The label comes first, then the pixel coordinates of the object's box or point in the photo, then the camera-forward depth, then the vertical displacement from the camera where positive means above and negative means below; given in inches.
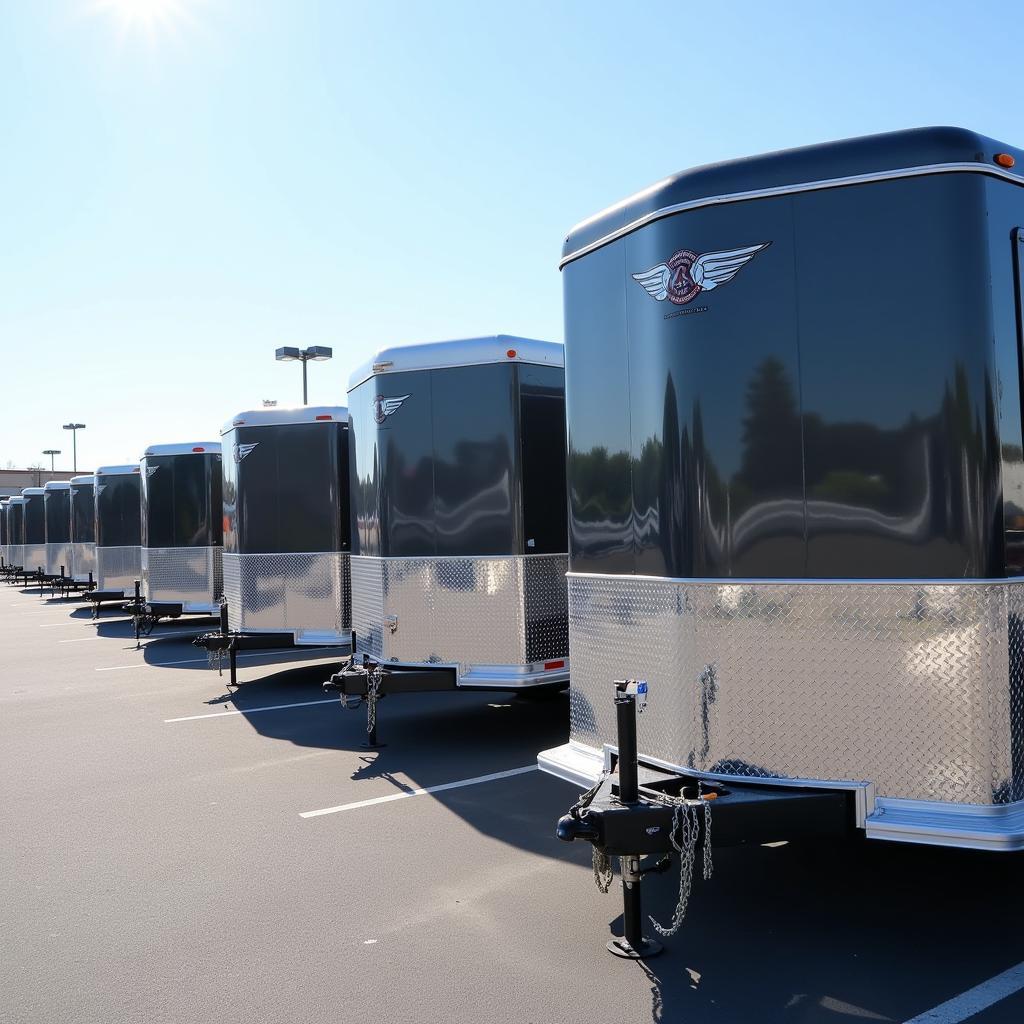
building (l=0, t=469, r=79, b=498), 2640.3 +190.5
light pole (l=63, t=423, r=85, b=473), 2148.1 +259.4
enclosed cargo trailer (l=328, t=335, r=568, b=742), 294.4 +4.3
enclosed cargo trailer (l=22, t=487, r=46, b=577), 1189.7 +17.2
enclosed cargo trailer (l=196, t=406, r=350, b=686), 425.7 +3.5
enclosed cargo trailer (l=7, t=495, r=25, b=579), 1328.7 +17.0
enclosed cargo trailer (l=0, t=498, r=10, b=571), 1459.2 +19.3
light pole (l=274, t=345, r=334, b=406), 809.5 +156.3
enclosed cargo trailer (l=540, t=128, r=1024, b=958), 155.0 +7.5
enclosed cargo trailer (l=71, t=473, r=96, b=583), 966.4 +17.6
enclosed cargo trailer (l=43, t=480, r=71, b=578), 1116.5 +25.9
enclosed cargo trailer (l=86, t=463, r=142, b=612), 778.2 +8.4
